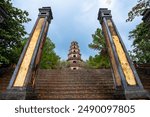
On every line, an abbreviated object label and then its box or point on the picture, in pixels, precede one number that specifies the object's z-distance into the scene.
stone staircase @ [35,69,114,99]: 5.89
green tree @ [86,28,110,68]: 18.70
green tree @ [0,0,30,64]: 9.24
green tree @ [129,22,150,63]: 9.37
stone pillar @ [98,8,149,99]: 4.50
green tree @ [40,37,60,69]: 17.83
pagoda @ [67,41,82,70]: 34.49
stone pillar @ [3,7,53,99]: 4.49
